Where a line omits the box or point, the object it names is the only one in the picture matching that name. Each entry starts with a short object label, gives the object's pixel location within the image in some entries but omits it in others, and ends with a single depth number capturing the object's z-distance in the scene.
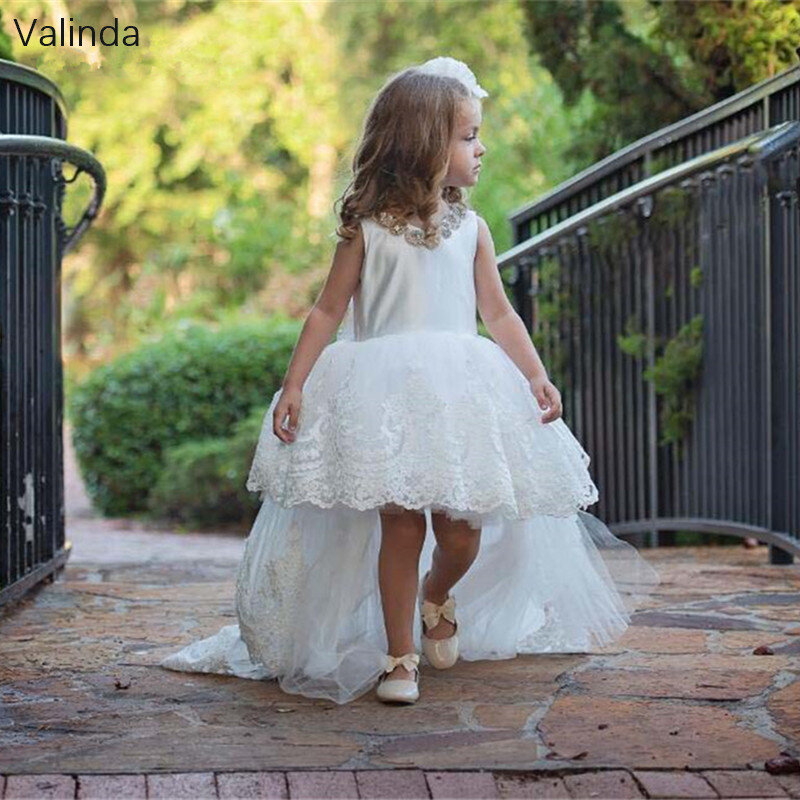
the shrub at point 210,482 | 9.92
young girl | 3.23
